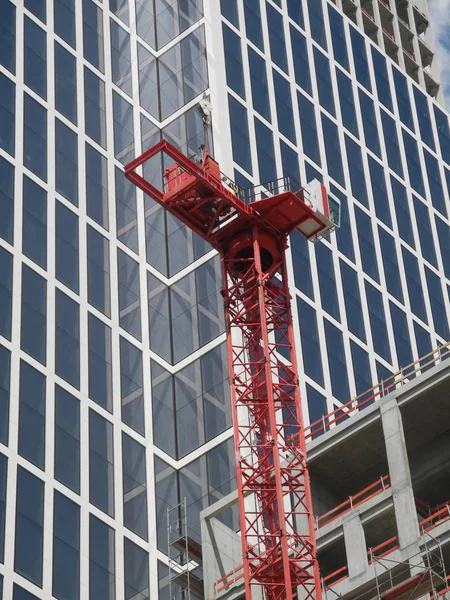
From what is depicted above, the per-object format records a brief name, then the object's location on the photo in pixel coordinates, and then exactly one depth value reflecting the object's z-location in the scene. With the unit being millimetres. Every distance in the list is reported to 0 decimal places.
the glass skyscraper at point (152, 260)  78438
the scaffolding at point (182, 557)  76688
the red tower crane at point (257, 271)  64750
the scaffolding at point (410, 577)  55219
